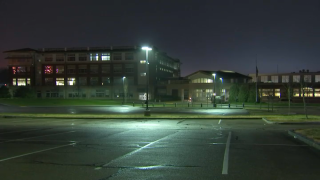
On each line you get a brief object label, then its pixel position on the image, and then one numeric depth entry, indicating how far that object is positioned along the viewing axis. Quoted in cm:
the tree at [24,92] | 8561
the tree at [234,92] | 7194
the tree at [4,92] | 8125
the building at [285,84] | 8092
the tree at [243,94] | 7044
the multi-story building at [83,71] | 9812
